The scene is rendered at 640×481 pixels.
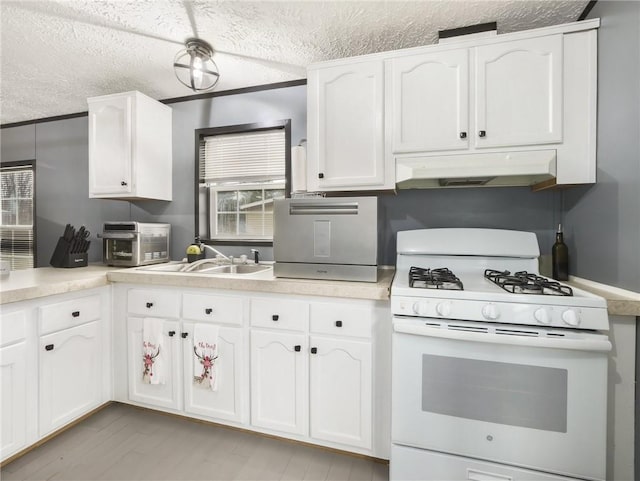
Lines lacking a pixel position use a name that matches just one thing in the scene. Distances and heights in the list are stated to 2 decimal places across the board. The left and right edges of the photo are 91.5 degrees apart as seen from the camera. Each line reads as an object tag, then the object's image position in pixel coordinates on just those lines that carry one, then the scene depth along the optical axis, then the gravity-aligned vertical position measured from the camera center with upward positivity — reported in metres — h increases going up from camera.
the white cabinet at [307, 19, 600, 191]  1.56 +0.68
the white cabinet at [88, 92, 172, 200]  2.41 +0.73
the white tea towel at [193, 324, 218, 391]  1.84 -0.69
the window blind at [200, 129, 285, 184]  2.49 +0.67
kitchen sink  2.23 -0.22
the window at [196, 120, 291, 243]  2.50 +0.49
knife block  2.32 -0.14
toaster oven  2.38 -0.04
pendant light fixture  1.90 +1.08
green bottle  1.72 -0.12
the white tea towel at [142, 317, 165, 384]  1.95 -0.71
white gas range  1.19 -0.58
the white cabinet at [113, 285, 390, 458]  1.61 -0.70
